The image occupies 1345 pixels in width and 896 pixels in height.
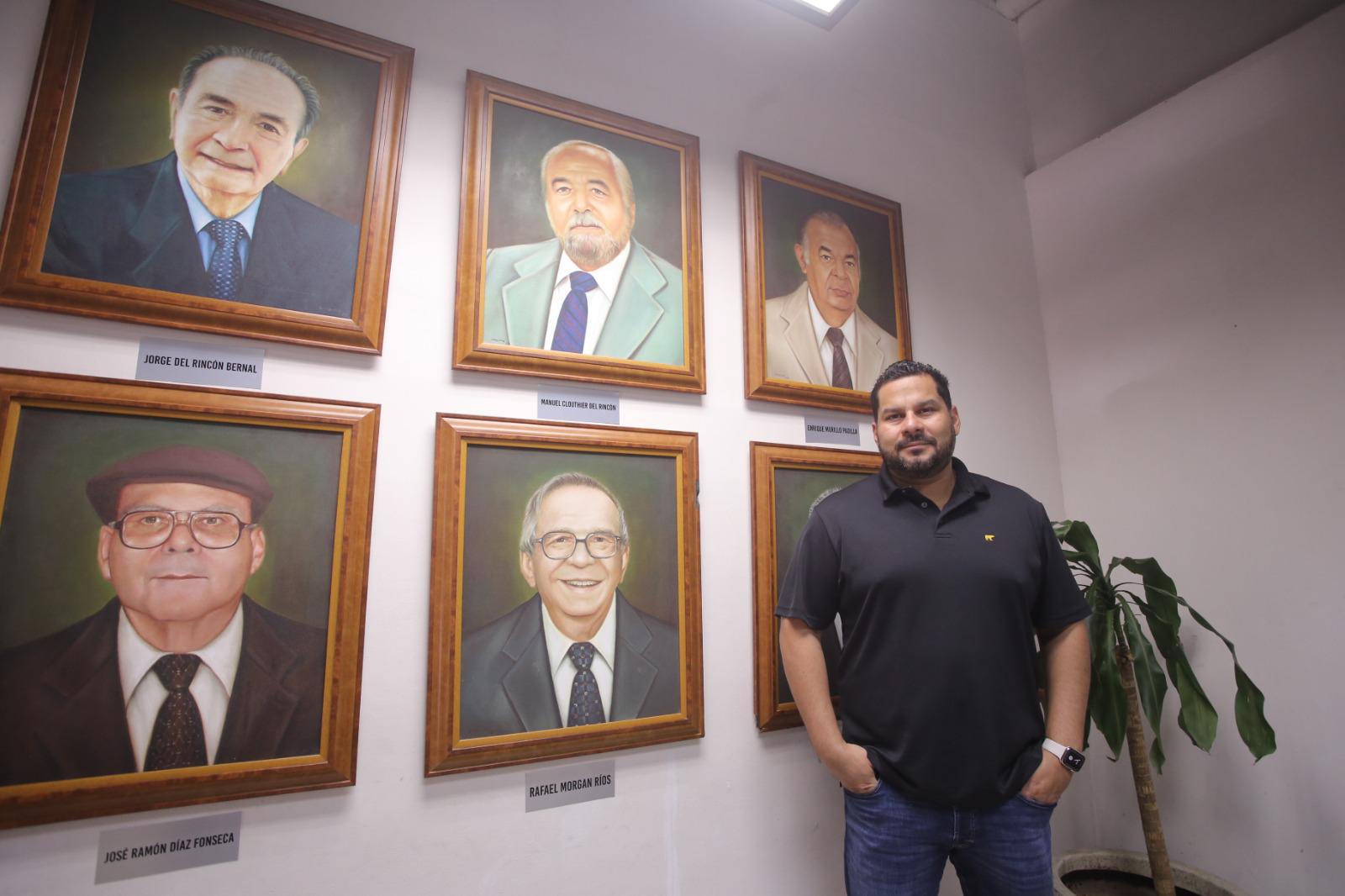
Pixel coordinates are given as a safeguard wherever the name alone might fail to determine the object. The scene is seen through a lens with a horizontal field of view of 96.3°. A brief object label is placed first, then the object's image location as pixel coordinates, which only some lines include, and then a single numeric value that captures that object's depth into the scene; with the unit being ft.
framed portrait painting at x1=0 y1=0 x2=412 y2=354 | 3.86
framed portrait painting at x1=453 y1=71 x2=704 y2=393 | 4.94
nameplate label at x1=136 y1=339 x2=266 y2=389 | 3.98
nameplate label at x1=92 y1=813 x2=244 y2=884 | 3.52
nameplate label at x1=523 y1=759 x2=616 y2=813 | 4.54
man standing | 4.42
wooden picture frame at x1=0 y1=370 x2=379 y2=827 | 3.46
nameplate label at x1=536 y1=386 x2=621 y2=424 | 5.05
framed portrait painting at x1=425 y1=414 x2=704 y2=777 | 4.42
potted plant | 5.35
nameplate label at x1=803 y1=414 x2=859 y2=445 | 6.23
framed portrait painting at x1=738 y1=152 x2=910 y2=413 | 6.11
